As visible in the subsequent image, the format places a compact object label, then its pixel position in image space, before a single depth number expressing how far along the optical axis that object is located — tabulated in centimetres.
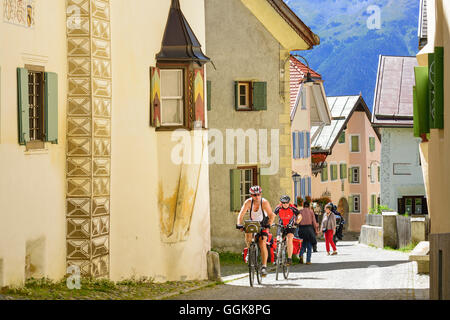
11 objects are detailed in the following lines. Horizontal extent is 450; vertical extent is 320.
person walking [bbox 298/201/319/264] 2242
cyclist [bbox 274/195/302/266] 1811
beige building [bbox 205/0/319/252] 2741
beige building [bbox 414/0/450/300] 1291
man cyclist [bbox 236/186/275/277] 1617
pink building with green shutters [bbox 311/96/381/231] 6094
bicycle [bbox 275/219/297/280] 1769
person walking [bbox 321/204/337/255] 2664
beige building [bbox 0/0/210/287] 1340
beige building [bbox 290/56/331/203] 4041
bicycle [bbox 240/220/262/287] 1589
